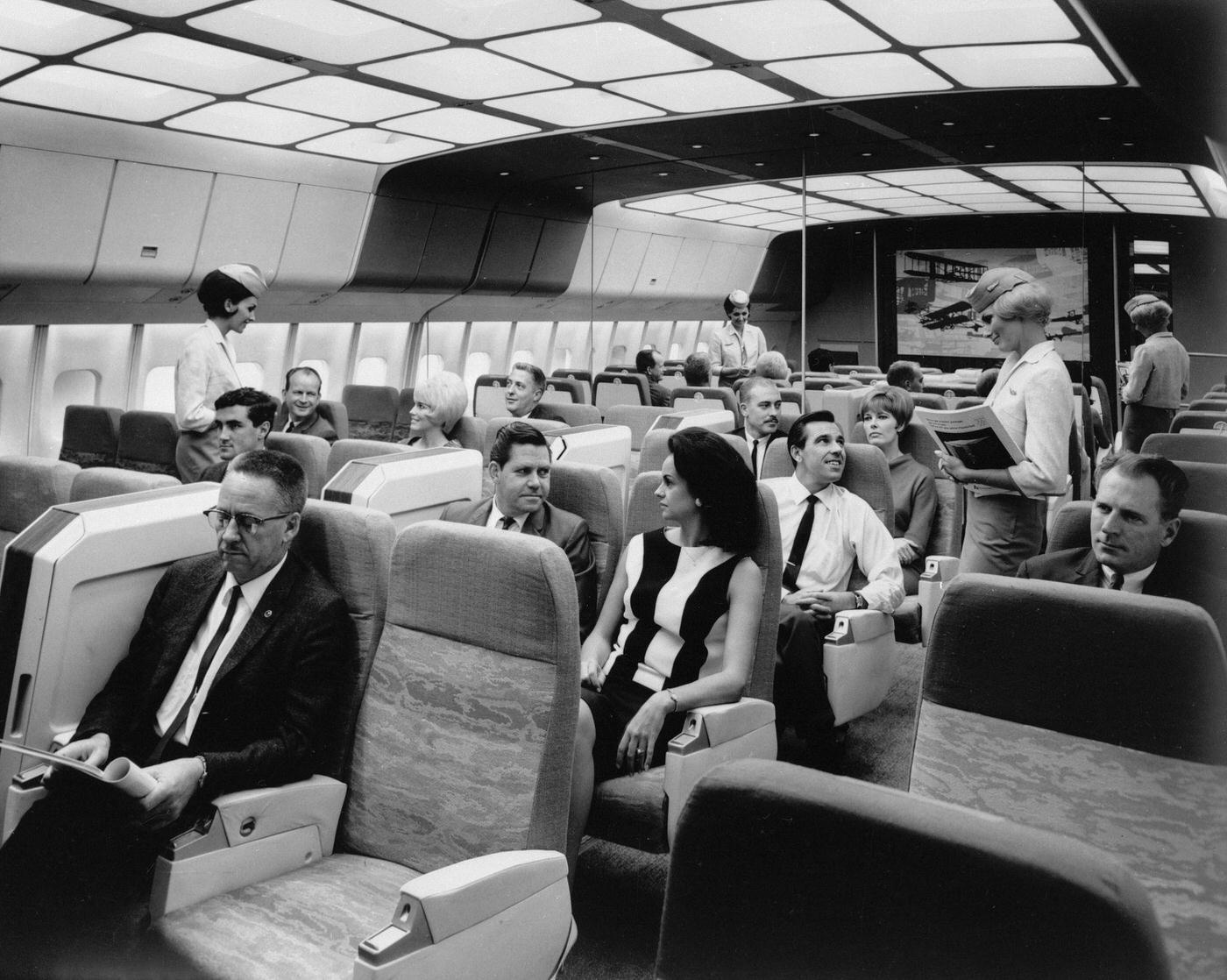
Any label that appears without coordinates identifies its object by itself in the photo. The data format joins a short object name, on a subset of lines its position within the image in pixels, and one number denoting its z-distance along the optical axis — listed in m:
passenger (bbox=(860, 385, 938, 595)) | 4.58
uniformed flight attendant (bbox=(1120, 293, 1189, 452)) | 6.33
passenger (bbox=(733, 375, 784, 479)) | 5.45
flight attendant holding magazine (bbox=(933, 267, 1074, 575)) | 3.50
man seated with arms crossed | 2.38
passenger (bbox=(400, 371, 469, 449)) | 4.88
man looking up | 3.56
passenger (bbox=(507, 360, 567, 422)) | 6.53
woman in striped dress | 2.72
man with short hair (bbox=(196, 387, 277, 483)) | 4.36
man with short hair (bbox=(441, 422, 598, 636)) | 3.36
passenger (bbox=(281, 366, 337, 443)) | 6.12
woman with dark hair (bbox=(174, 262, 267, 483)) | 4.87
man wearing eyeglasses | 2.04
